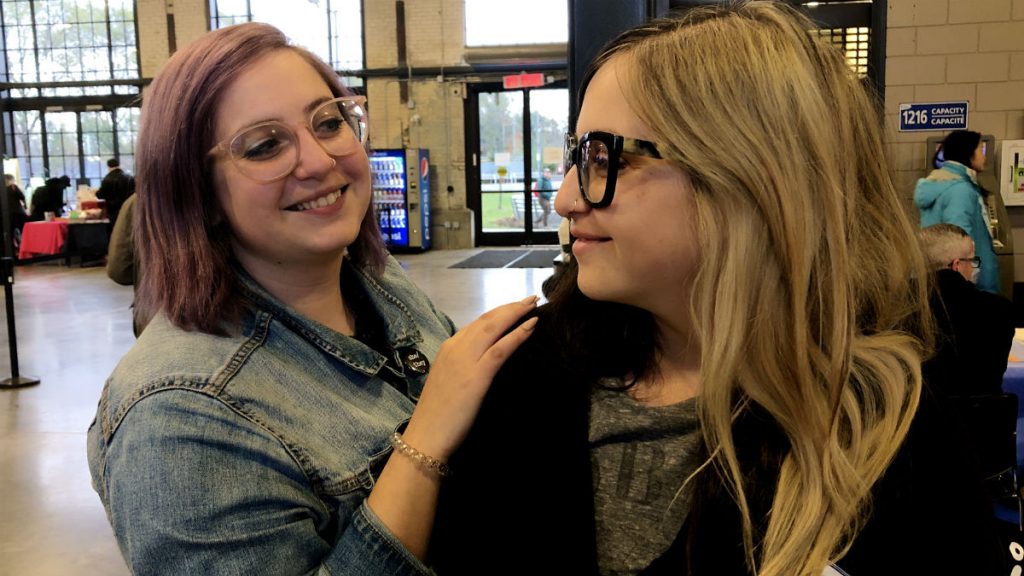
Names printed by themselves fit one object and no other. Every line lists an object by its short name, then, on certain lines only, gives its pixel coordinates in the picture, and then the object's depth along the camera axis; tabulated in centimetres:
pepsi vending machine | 1366
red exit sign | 1352
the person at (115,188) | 1236
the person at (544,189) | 1422
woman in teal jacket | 548
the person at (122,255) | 403
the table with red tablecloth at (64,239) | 1299
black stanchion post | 567
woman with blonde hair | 98
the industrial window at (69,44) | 1466
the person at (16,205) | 1293
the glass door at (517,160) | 1406
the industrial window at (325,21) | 1411
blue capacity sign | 608
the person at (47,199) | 1355
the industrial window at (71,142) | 1477
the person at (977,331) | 241
